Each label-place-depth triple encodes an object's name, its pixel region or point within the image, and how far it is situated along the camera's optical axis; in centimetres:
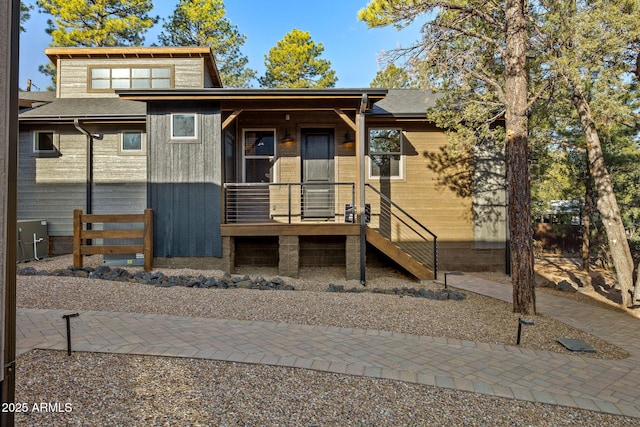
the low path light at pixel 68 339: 319
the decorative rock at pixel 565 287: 760
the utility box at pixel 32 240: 895
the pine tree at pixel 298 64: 2433
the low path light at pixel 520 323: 388
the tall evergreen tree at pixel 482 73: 535
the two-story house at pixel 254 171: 781
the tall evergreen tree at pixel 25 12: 1891
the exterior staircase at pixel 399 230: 941
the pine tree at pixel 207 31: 2214
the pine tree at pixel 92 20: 1931
